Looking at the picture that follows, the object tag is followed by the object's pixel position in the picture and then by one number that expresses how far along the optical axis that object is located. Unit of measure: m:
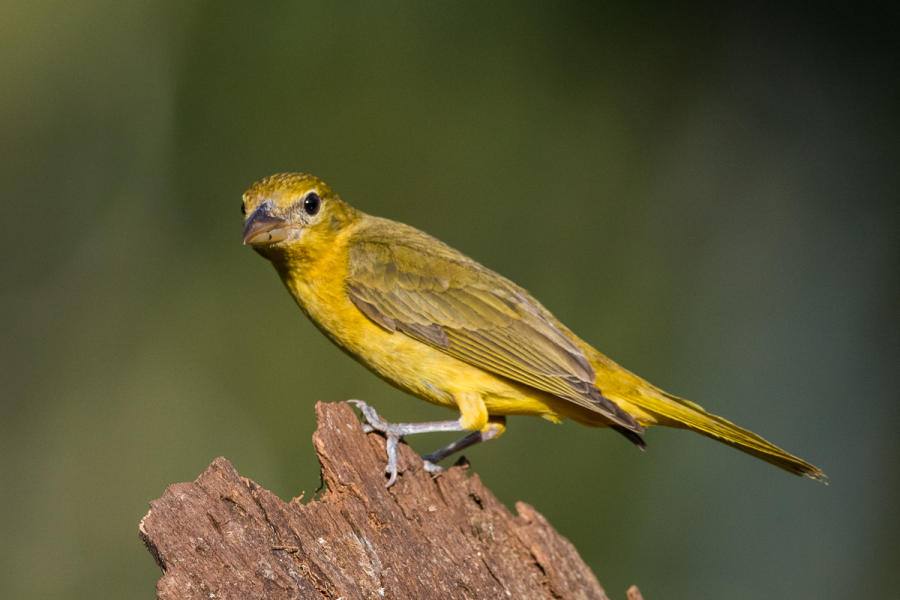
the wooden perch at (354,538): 6.30
